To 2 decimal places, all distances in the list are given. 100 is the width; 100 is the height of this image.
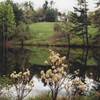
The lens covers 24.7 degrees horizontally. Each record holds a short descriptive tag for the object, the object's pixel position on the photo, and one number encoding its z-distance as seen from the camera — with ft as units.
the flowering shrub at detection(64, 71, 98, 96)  27.63
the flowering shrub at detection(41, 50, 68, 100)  27.18
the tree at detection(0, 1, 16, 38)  143.81
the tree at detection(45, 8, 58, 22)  193.42
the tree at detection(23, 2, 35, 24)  166.17
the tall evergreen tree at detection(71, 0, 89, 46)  139.26
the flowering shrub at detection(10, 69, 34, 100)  28.51
